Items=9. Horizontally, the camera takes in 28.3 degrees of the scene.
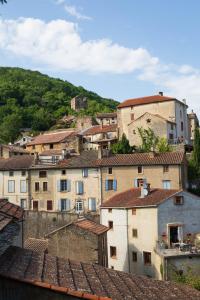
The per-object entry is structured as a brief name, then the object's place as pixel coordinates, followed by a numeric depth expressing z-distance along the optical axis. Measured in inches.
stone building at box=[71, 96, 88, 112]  4925.4
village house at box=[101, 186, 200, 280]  1265.6
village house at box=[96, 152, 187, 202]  1665.8
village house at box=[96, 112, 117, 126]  3545.8
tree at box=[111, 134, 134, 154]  2031.3
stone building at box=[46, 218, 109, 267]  1034.7
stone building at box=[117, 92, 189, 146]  2220.7
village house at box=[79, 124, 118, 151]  2496.3
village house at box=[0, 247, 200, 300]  273.4
